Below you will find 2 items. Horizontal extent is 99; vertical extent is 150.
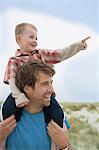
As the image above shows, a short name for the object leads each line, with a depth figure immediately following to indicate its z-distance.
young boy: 1.29
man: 1.25
